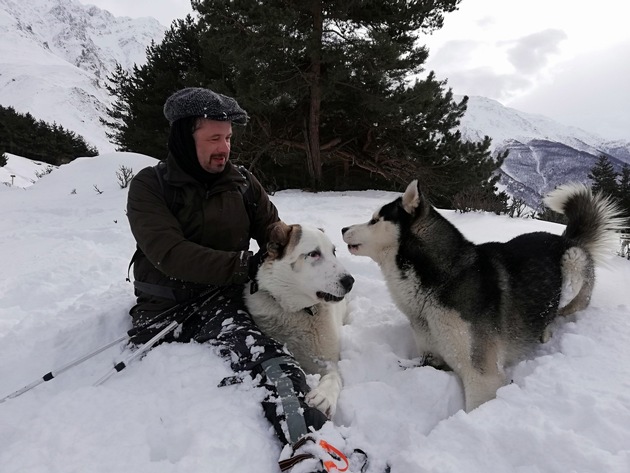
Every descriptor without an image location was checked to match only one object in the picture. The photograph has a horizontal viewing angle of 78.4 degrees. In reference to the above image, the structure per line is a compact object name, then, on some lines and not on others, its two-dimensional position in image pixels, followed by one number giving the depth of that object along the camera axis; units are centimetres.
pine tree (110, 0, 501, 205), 1162
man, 269
